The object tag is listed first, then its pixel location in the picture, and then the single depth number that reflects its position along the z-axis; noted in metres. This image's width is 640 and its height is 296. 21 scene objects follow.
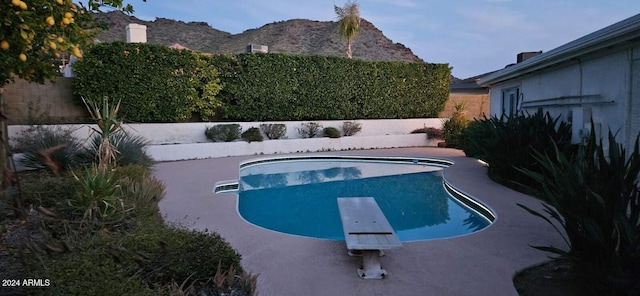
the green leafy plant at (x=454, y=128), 15.46
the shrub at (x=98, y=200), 4.65
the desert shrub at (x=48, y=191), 5.29
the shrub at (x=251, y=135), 13.77
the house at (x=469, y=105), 17.39
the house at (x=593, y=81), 5.64
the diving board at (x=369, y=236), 3.61
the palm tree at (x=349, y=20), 19.73
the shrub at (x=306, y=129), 15.23
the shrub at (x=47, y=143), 7.61
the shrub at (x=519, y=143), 7.46
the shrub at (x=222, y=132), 13.31
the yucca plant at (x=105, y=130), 5.70
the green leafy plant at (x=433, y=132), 16.53
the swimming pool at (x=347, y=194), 6.26
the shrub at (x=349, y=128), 15.88
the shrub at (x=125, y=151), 8.05
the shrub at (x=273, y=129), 14.38
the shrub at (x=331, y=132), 15.23
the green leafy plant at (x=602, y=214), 2.86
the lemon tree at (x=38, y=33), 2.15
